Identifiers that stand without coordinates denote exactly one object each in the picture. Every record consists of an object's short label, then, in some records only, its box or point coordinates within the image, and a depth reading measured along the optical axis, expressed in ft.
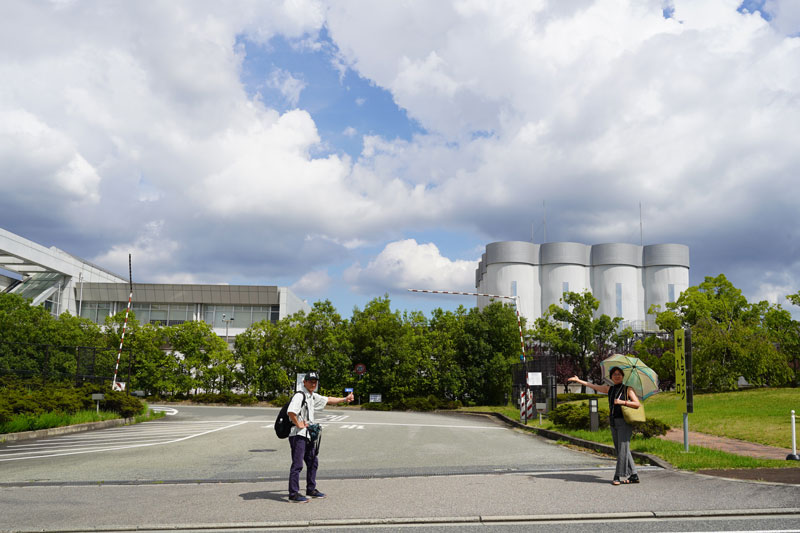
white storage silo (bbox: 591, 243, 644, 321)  291.58
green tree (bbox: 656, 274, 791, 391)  131.34
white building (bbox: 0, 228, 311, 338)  213.66
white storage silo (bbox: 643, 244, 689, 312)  291.99
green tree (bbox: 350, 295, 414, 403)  138.41
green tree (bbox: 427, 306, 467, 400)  138.72
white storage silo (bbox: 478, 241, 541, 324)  284.00
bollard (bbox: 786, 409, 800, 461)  36.79
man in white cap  25.99
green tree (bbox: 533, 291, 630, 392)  180.24
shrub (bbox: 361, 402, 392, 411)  130.00
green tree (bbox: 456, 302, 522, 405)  139.74
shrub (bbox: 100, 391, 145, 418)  73.00
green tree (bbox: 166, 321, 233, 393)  139.74
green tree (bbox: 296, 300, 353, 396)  139.44
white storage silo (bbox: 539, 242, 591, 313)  288.51
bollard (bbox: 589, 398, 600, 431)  54.49
